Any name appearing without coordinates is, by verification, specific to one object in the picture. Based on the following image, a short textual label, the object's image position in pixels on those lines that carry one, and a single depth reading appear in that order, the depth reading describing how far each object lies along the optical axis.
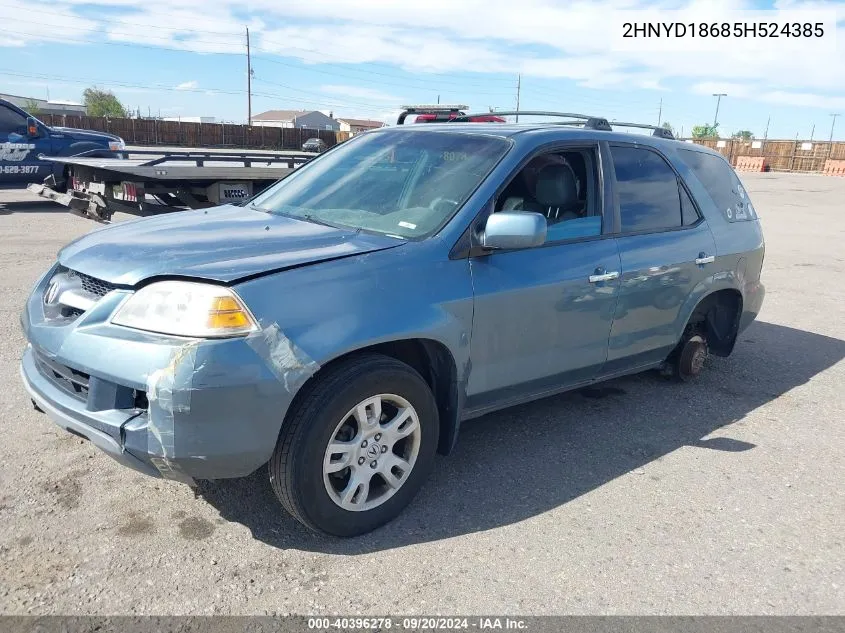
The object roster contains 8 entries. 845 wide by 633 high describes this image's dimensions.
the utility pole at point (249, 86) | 67.94
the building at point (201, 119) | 107.62
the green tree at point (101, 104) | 100.28
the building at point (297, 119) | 110.06
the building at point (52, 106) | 83.57
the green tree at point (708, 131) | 88.64
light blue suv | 2.63
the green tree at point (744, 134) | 108.65
